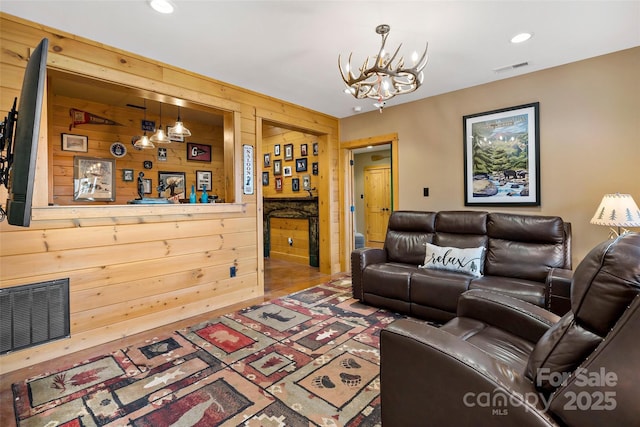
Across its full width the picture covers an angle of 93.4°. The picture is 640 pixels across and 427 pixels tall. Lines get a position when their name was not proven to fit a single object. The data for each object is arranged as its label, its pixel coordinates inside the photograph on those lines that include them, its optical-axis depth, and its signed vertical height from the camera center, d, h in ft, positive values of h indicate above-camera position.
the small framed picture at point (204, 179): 17.63 +1.89
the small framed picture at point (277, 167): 19.89 +2.81
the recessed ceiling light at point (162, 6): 6.78 +4.71
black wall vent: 7.09 -2.48
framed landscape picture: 10.82 +1.85
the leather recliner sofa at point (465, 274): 8.41 -1.94
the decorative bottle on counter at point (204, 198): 11.15 +0.47
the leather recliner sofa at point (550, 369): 2.74 -1.81
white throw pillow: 9.64 -1.76
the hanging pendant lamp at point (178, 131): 12.21 +3.28
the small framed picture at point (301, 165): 18.25 +2.72
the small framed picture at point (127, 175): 14.79 +1.83
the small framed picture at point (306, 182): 18.10 +1.62
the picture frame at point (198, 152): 17.21 +3.43
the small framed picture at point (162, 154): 16.03 +3.05
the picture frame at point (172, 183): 16.07 +1.56
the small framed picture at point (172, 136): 12.55 +3.32
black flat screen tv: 3.74 +0.90
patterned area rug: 5.45 -3.67
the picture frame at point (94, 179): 13.46 +1.53
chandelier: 7.04 +3.28
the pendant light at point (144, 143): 14.21 +3.28
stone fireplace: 17.79 -0.24
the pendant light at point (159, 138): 13.74 +3.40
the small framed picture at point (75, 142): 13.19 +3.13
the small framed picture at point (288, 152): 19.04 +3.68
